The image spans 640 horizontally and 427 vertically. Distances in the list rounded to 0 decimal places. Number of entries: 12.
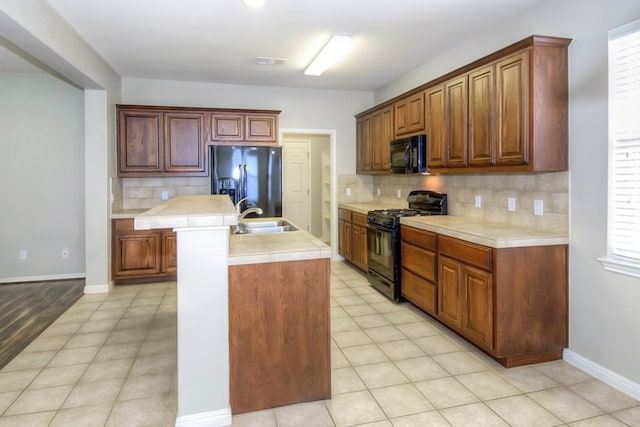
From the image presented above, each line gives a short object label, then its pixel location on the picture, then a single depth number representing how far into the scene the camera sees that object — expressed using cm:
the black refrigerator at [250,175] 507
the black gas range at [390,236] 402
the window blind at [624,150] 230
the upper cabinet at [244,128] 514
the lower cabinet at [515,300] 264
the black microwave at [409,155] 408
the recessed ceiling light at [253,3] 287
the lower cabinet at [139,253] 470
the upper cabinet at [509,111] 266
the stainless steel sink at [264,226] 325
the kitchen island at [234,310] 200
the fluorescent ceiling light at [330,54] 368
